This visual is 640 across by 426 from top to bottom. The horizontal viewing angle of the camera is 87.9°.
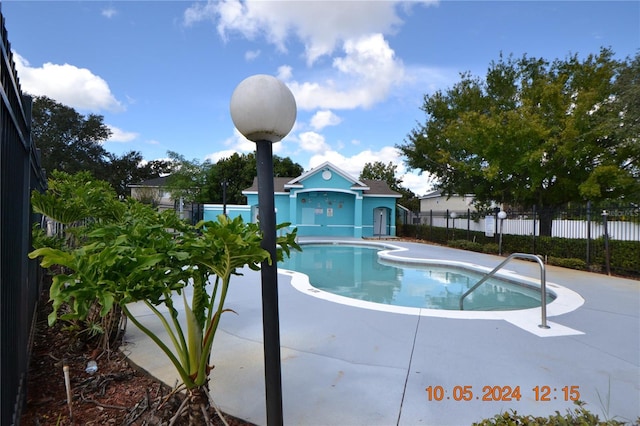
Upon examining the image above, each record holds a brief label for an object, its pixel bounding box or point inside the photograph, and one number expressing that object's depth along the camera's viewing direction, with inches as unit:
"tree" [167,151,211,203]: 1084.5
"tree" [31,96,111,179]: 1245.1
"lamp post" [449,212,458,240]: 711.3
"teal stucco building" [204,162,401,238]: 875.4
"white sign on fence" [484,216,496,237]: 562.9
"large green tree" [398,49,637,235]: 539.8
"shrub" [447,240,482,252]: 602.8
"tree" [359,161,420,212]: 1713.8
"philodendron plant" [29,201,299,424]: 58.4
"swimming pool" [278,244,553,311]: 280.4
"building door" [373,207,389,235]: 948.0
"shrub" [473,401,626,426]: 67.7
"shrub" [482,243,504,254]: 564.1
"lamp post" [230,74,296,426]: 75.6
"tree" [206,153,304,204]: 1400.1
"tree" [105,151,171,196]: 1453.0
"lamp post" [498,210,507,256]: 533.2
